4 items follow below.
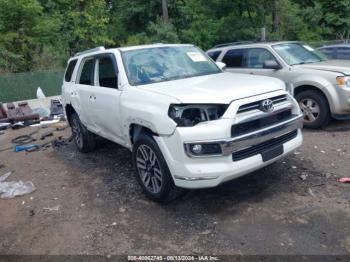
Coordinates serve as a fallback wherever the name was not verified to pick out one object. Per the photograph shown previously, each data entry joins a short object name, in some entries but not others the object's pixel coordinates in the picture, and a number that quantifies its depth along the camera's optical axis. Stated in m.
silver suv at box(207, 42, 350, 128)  6.60
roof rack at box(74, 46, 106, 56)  5.83
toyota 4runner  3.75
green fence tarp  12.76
